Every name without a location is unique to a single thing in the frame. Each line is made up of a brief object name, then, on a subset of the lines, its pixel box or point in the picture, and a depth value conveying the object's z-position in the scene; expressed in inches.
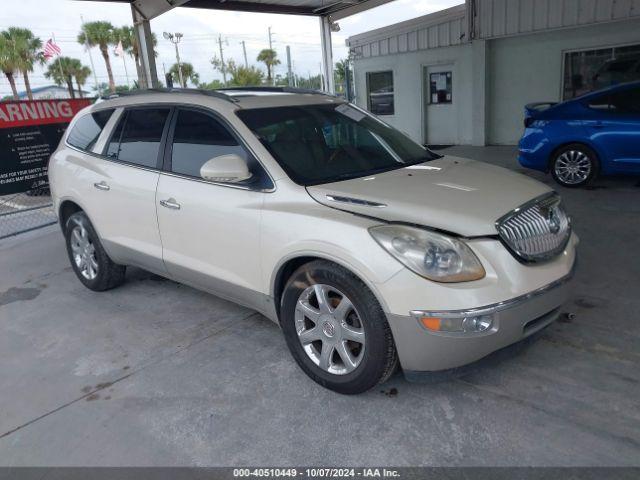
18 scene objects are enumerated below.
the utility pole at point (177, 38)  1867.7
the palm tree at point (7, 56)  1493.6
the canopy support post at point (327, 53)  476.7
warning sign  271.1
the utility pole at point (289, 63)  1178.3
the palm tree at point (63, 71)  1845.4
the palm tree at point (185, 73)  2032.5
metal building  426.0
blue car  281.3
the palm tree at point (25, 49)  1505.9
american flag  820.3
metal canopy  402.8
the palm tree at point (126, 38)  1793.8
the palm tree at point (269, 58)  2331.4
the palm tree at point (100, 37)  1759.4
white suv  103.8
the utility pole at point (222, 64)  2176.9
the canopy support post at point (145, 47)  353.2
